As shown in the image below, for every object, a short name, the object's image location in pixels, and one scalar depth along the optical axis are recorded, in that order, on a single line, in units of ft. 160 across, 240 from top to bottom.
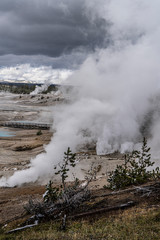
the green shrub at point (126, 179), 35.45
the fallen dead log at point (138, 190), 27.50
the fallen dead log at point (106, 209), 23.69
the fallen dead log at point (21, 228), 22.84
